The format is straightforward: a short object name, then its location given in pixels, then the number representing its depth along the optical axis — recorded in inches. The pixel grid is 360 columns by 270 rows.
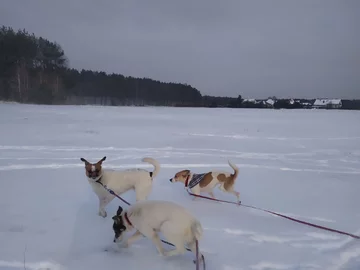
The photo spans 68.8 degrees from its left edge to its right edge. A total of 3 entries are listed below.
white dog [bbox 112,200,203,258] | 110.4
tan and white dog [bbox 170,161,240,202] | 202.7
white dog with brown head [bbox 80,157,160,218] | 165.6
